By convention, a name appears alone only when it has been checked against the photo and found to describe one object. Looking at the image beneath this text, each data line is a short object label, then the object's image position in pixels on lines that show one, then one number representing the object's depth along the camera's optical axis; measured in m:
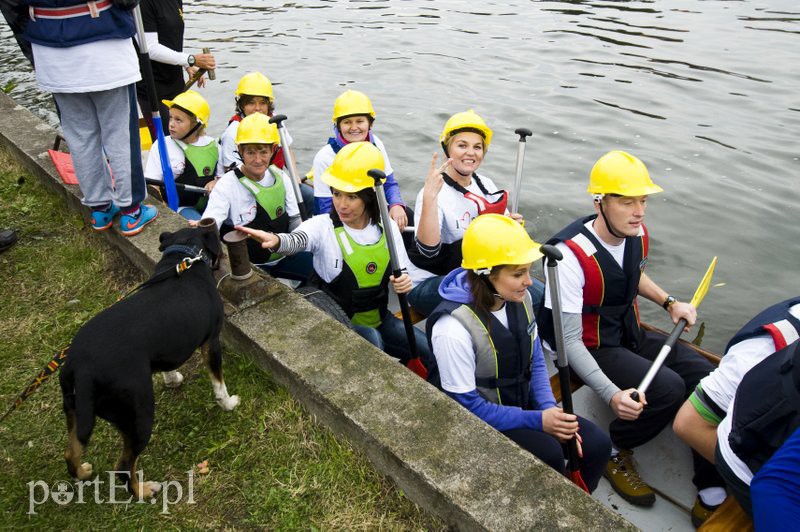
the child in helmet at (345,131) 6.05
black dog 2.93
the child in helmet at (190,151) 6.50
